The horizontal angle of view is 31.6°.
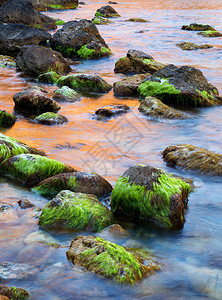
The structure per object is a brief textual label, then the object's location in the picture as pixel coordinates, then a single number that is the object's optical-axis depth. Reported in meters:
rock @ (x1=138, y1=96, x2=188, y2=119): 9.70
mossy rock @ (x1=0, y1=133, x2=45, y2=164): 6.38
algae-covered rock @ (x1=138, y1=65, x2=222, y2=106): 10.81
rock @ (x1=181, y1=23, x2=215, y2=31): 25.47
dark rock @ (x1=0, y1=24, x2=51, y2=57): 15.55
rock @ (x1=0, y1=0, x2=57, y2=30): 18.75
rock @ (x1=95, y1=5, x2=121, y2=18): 33.50
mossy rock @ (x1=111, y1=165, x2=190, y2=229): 4.93
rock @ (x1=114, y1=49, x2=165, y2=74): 14.20
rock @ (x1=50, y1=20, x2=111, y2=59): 16.83
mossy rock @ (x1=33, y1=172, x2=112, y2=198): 5.50
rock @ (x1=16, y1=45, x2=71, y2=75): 13.37
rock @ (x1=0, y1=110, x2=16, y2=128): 8.75
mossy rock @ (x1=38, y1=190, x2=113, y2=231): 4.74
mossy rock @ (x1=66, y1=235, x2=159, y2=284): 3.80
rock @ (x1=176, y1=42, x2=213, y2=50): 19.53
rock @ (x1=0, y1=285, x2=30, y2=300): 3.33
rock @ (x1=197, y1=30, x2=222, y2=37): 23.44
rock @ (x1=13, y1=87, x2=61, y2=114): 9.60
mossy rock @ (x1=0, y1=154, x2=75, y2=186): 5.98
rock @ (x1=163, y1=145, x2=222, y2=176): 6.54
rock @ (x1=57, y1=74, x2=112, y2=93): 11.90
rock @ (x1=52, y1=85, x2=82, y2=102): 10.77
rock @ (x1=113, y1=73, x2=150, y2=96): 11.60
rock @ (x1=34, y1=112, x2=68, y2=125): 8.90
